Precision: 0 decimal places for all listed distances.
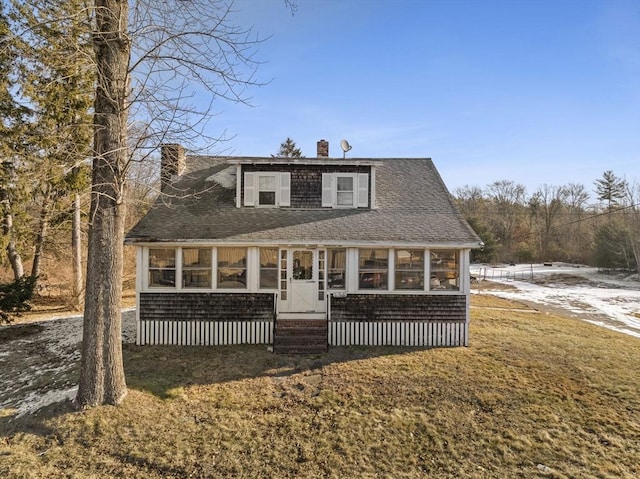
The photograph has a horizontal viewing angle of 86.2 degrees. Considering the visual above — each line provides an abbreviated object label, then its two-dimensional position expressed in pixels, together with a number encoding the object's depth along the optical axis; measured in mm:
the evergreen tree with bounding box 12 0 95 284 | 11750
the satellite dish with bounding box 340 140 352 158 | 13320
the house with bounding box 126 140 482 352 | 9914
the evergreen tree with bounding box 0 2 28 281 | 12195
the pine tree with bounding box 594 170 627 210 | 47625
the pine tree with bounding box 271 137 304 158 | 39531
